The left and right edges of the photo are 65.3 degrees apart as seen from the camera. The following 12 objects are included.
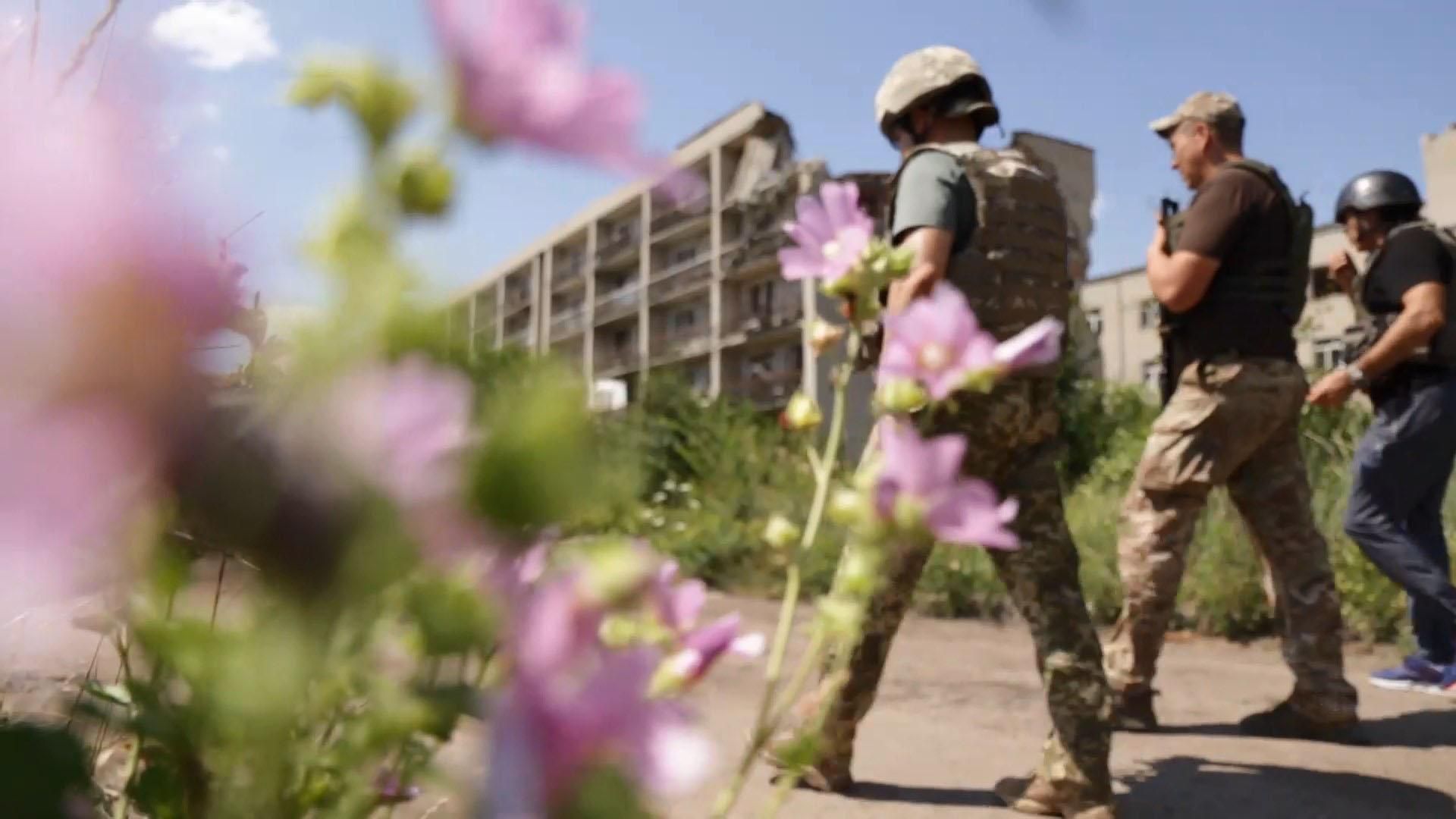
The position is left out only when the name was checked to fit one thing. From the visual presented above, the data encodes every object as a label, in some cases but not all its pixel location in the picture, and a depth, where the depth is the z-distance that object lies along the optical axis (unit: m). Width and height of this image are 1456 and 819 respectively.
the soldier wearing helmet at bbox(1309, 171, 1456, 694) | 3.38
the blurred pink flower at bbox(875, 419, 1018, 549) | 0.48
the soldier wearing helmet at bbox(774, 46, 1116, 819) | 2.23
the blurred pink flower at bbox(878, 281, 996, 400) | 0.56
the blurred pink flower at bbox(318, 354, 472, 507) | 0.20
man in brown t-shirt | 2.97
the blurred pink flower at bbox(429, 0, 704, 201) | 0.22
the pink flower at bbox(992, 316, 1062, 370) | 0.51
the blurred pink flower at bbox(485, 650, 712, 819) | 0.19
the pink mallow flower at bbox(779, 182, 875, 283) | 0.78
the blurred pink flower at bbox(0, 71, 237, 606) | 0.16
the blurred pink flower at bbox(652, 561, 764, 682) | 0.41
